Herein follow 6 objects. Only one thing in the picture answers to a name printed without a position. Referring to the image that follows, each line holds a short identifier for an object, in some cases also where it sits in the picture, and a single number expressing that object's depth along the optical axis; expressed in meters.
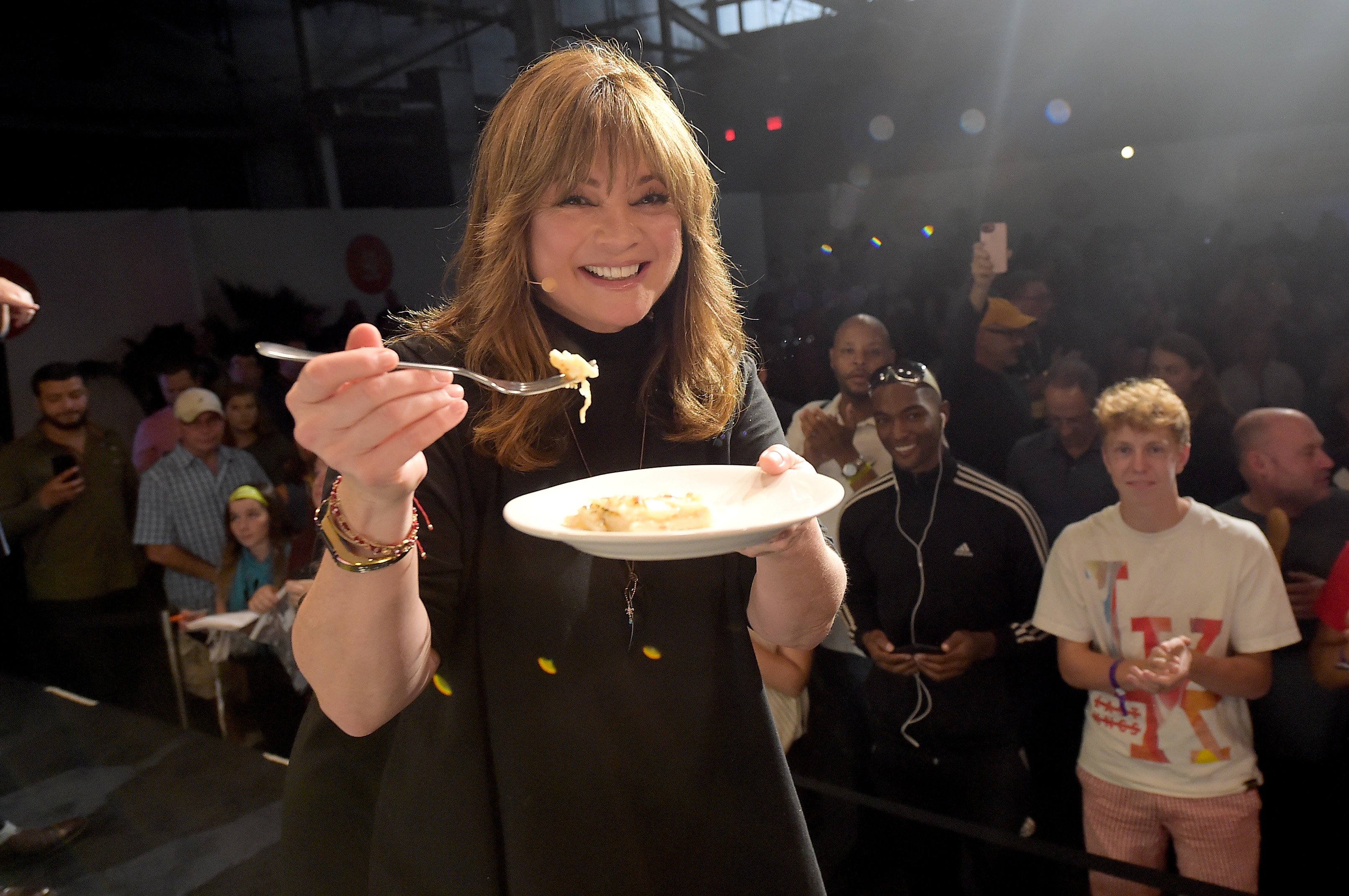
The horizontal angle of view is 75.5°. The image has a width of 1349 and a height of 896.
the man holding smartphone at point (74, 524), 3.98
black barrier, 2.11
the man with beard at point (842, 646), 2.65
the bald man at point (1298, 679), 2.02
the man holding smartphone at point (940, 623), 2.47
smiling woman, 1.06
